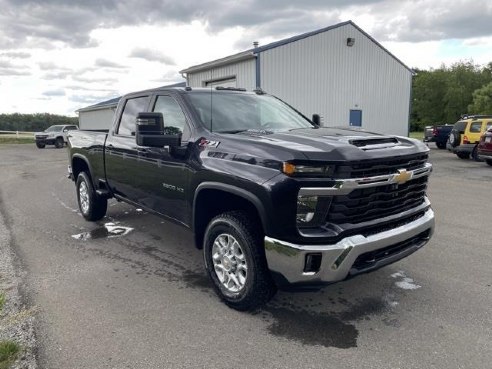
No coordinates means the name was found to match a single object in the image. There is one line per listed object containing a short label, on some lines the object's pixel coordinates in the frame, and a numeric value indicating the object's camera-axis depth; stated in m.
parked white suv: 29.17
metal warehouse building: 17.67
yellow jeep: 16.17
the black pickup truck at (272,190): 3.09
